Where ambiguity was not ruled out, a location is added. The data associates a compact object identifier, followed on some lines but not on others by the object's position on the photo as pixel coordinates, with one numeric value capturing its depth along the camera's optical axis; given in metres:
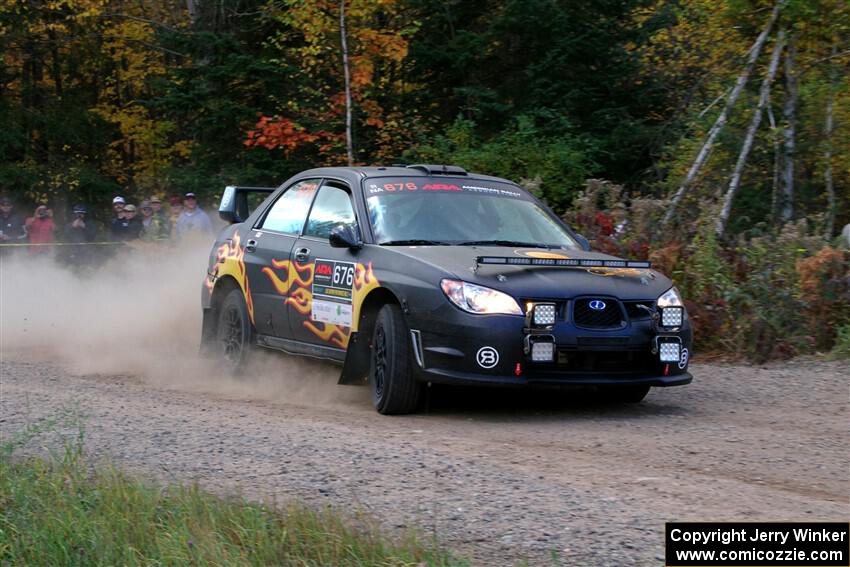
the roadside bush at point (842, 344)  10.39
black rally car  7.63
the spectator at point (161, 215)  19.01
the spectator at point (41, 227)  21.42
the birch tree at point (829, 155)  14.61
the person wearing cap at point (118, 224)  20.36
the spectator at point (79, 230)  22.05
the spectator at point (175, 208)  19.28
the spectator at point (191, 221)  17.81
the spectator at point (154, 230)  18.84
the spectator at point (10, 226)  21.14
